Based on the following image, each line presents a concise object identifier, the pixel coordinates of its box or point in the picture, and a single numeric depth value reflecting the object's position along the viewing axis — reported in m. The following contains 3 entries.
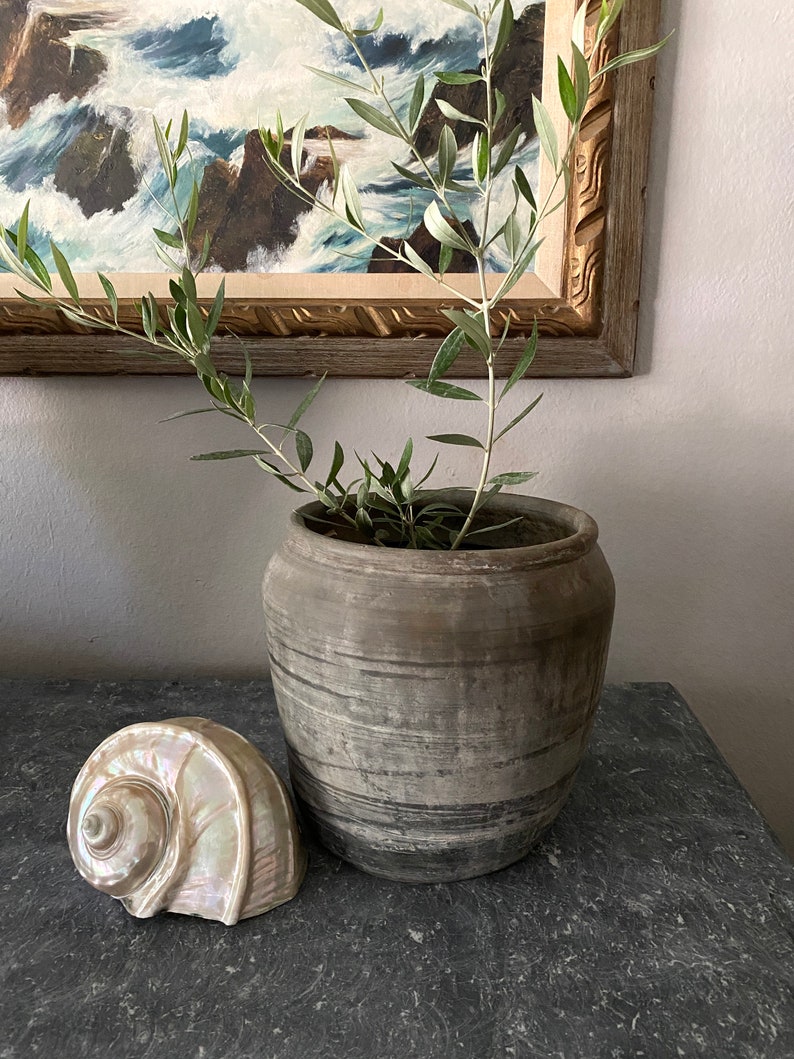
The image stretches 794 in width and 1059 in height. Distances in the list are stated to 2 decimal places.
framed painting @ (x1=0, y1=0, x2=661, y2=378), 0.62
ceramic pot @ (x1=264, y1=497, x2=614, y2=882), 0.43
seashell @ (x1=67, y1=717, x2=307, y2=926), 0.45
